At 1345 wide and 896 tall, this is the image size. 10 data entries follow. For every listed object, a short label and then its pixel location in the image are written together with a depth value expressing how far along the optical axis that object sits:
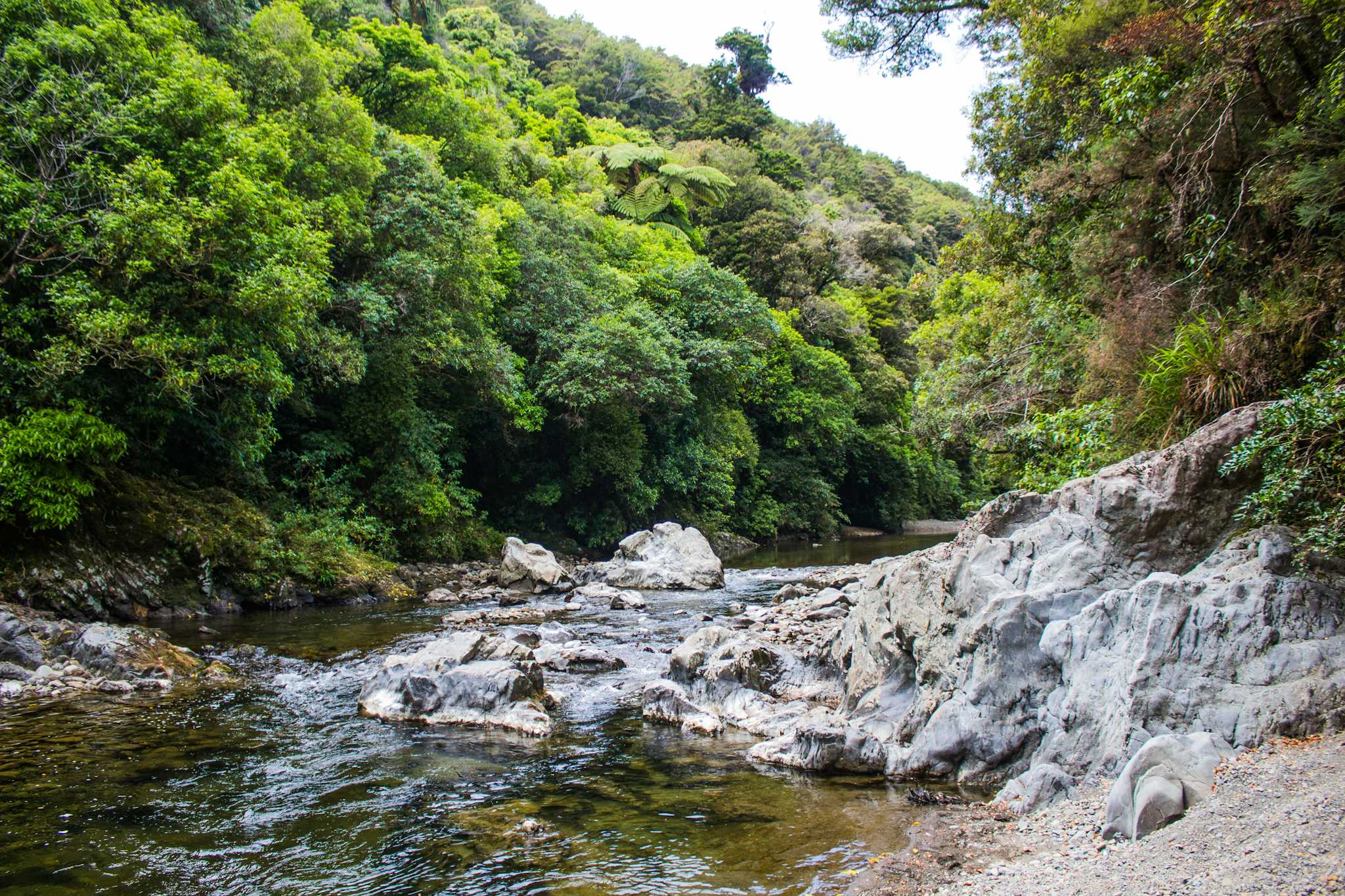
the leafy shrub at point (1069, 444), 9.33
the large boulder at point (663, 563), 21.45
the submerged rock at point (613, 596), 17.64
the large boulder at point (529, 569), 20.34
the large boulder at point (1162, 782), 4.50
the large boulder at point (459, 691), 8.84
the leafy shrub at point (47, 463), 11.28
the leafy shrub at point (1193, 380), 7.44
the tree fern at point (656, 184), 39.62
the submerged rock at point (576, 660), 11.55
